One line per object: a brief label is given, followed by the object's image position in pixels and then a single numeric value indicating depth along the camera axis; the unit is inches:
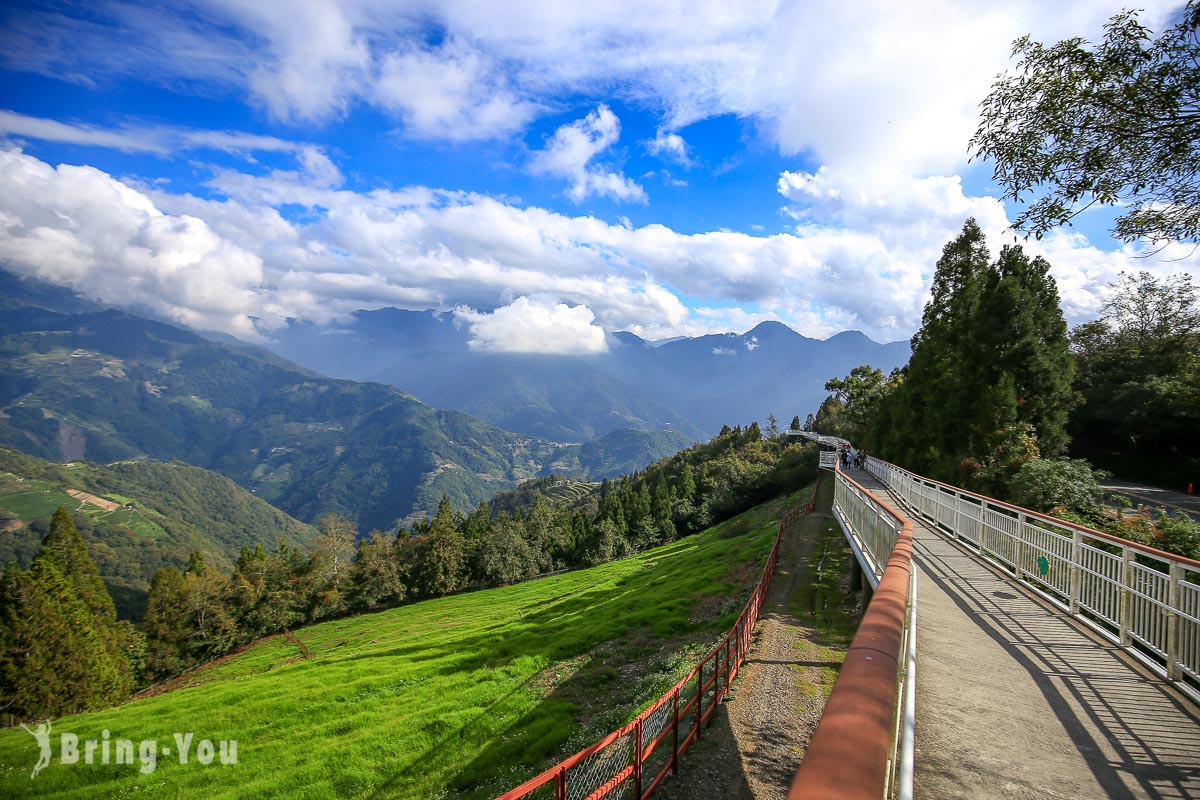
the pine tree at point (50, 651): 1273.4
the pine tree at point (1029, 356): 988.6
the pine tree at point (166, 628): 2004.2
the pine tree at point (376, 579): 2549.2
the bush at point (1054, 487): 645.3
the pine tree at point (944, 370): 1064.8
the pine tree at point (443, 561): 2642.7
